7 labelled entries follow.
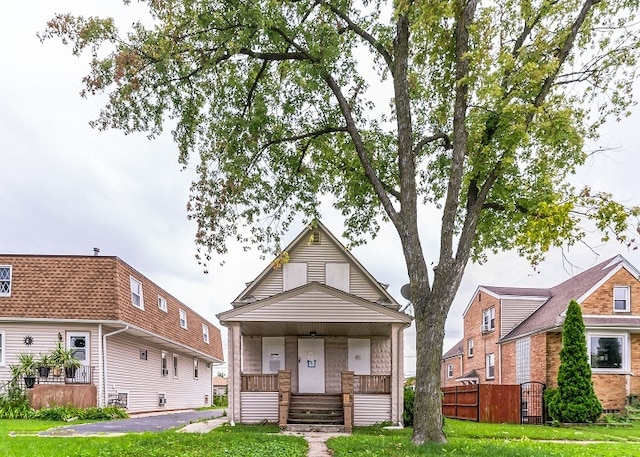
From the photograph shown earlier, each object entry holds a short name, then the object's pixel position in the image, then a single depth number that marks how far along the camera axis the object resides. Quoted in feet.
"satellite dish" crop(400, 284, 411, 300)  57.31
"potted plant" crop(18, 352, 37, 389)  55.77
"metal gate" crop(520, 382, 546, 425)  60.64
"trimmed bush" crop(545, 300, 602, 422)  55.11
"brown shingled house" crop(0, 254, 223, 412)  58.75
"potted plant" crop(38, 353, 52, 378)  56.34
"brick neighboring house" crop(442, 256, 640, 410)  63.16
